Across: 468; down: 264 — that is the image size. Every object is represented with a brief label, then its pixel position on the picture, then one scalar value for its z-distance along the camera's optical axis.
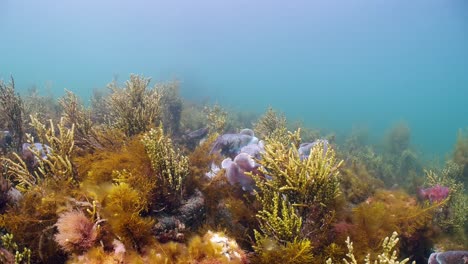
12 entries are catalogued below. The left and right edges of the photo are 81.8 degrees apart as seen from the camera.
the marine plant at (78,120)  4.91
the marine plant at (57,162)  3.40
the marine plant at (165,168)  3.26
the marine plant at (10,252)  2.49
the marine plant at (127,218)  2.69
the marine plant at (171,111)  10.02
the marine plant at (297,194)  2.91
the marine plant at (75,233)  2.52
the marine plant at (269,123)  8.91
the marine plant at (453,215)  5.22
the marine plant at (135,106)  5.30
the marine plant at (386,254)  1.95
